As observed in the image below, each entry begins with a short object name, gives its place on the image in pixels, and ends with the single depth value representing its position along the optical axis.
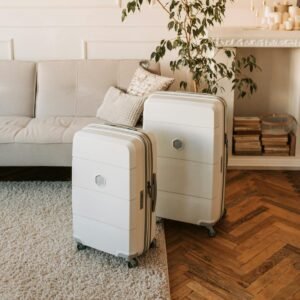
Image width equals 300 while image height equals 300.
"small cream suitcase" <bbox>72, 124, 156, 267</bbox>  2.12
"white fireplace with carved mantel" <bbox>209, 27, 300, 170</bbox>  3.22
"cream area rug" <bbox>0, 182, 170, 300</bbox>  2.06
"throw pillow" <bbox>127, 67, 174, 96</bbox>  3.27
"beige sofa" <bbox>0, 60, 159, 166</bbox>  3.49
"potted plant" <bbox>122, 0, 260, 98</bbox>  3.10
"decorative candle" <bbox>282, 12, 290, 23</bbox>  3.39
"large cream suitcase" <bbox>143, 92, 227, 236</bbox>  2.38
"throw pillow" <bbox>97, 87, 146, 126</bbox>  3.15
